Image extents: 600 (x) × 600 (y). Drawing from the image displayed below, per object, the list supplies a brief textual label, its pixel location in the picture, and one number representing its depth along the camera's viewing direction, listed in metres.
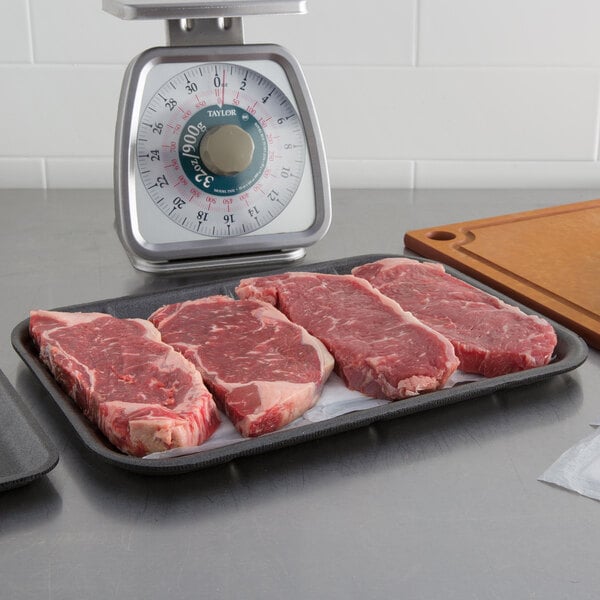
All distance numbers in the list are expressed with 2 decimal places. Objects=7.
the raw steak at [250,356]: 0.92
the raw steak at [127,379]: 0.89
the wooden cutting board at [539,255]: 1.08
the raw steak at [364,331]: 0.95
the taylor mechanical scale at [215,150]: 1.13
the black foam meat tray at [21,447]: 0.86
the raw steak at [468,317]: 0.98
